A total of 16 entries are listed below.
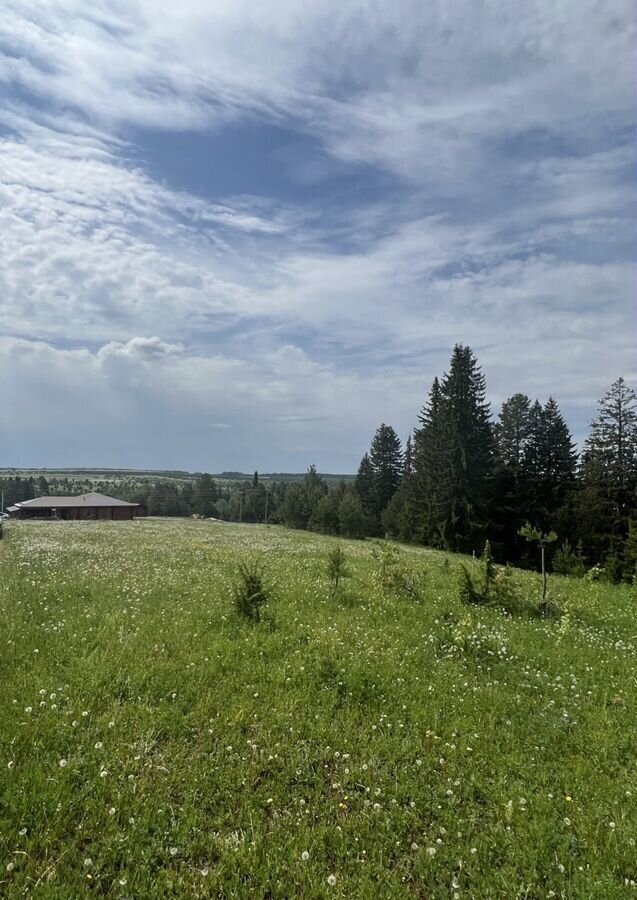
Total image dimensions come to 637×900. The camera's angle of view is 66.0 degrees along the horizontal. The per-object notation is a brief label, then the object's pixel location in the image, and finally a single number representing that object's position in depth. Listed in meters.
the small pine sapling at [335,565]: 12.20
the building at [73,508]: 74.75
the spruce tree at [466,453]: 45.94
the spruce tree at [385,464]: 74.25
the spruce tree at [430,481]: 47.38
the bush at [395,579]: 12.35
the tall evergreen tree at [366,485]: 74.44
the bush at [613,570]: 18.30
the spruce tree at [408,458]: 74.00
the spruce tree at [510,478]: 47.84
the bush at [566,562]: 21.05
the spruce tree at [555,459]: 49.28
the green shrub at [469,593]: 11.85
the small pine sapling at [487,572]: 11.77
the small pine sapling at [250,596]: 9.57
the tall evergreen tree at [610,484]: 40.59
